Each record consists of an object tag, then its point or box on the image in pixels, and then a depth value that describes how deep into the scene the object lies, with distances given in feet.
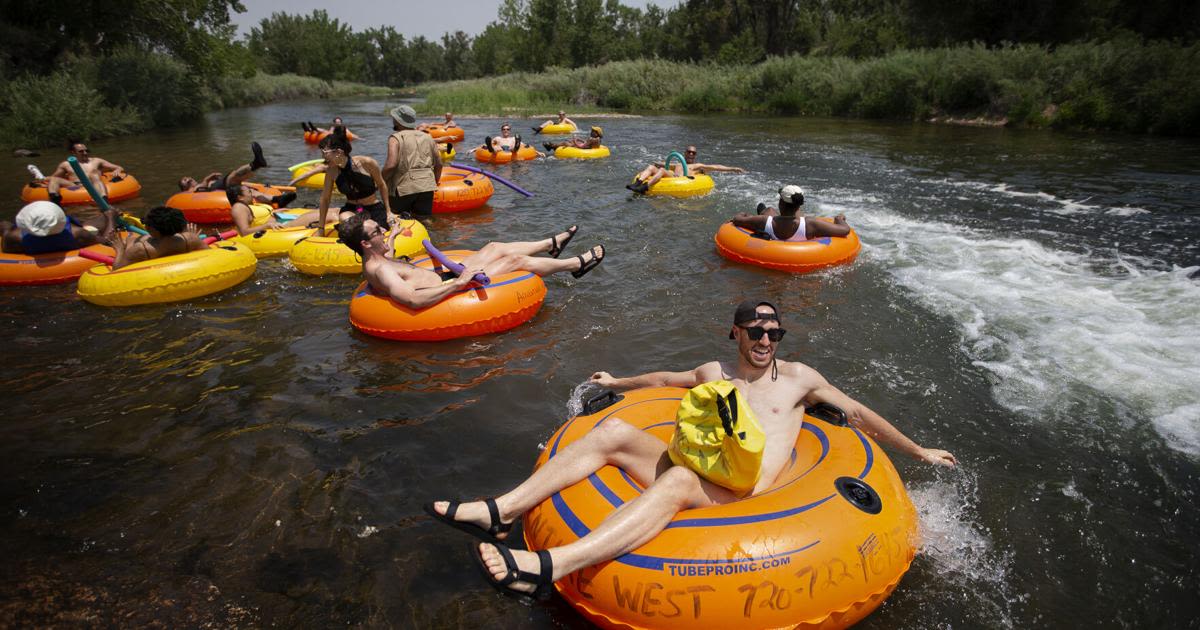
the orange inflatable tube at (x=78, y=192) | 38.93
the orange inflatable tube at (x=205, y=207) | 34.63
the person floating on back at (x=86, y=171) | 35.55
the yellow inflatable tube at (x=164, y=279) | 22.52
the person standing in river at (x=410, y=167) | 27.37
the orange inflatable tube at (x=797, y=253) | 26.35
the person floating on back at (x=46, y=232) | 24.64
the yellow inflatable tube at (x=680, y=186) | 40.11
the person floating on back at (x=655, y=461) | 9.09
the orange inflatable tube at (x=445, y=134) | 69.53
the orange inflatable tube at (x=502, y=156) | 54.08
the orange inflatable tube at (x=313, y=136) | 70.53
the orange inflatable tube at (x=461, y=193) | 36.68
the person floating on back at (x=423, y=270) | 19.51
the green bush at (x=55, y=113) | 65.57
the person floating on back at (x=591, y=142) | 57.16
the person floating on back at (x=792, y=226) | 26.71
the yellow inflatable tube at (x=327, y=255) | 25.88
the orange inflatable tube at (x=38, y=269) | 25.16
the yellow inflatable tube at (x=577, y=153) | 55.93
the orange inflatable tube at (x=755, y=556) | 8.83
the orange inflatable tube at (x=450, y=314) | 19.75
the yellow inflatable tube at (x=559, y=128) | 77.30
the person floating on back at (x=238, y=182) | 31.12
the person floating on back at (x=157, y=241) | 23.32
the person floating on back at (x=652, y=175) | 39.83
